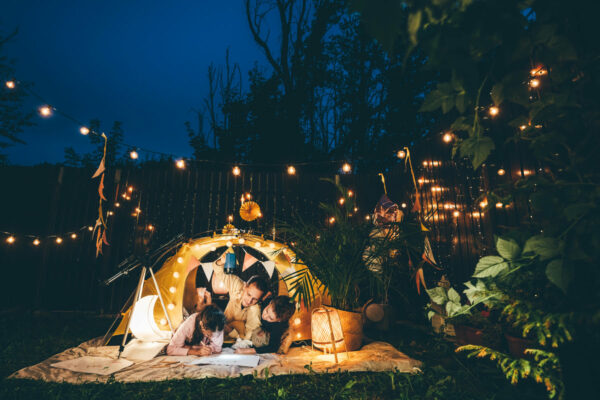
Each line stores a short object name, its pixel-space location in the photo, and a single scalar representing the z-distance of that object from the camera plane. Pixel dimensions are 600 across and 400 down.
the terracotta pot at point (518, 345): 1.46
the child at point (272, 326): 2.58
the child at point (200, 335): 2.47
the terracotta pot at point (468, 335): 1.88
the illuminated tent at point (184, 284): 2.72
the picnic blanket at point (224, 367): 2.00
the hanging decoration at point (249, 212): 4.26
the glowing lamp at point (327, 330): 2.35
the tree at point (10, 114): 6.15
